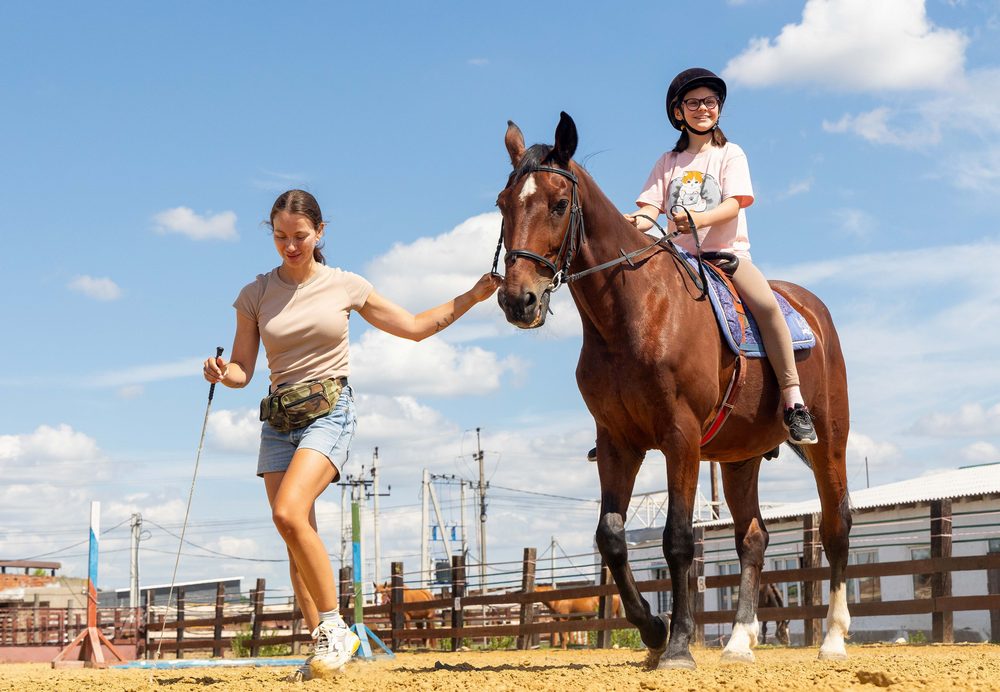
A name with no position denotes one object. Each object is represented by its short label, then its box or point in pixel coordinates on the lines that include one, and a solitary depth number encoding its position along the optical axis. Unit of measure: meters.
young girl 6.65
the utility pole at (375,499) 60.63
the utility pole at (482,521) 62.50
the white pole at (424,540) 61.56
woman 5.44
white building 23.11
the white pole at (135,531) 58.29
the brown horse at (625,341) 5.73
